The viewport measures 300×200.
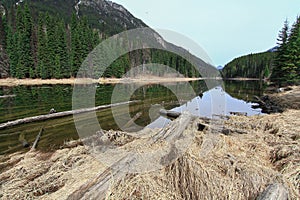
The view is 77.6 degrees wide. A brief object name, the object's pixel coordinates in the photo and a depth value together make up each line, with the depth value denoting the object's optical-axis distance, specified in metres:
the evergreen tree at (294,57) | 28.89
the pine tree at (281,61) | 31.00
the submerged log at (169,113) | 13.58
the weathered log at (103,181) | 2.81
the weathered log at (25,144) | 7.70
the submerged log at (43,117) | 10.10
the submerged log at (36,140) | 7.41
